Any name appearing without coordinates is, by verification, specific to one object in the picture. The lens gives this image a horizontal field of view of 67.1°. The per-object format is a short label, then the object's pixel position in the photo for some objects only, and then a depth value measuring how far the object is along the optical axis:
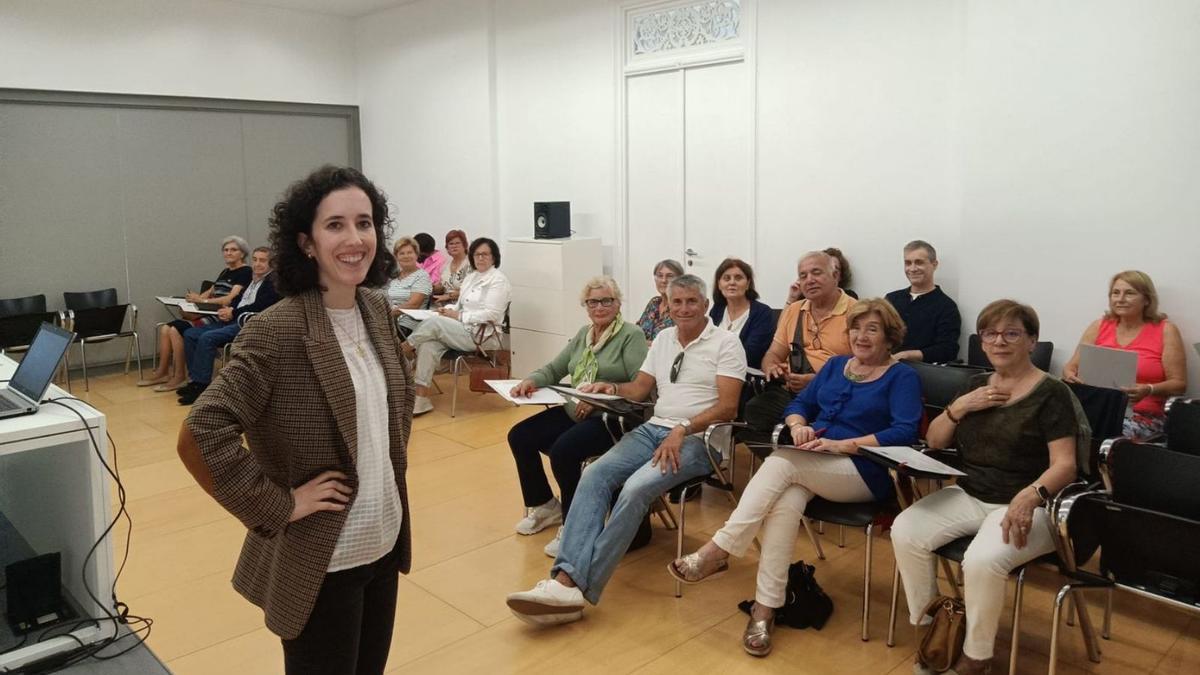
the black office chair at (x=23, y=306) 7.71
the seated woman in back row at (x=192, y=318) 7.97
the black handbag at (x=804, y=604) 3.40
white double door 6.55
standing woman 1.68
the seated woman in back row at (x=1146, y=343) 4.27
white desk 2.62
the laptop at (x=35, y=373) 2.81
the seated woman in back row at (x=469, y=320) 6.81
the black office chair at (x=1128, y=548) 2.57
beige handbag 2.97
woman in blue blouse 3.33
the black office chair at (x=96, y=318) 7.52
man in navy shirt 5.23
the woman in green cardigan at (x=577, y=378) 4.37
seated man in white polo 3.49
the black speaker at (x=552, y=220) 7.39
